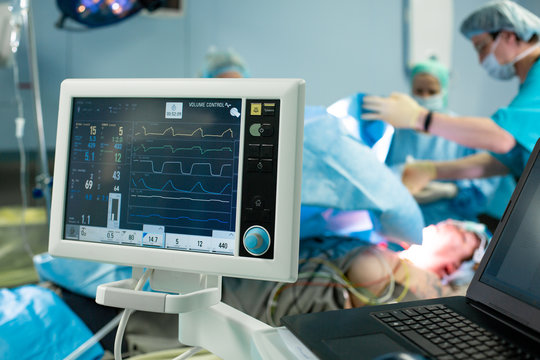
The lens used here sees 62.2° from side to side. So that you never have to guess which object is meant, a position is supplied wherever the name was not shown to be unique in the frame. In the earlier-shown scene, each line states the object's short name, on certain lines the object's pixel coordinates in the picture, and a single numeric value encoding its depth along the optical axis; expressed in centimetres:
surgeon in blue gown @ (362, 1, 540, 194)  96
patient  91
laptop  52
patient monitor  57
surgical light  138
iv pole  143
